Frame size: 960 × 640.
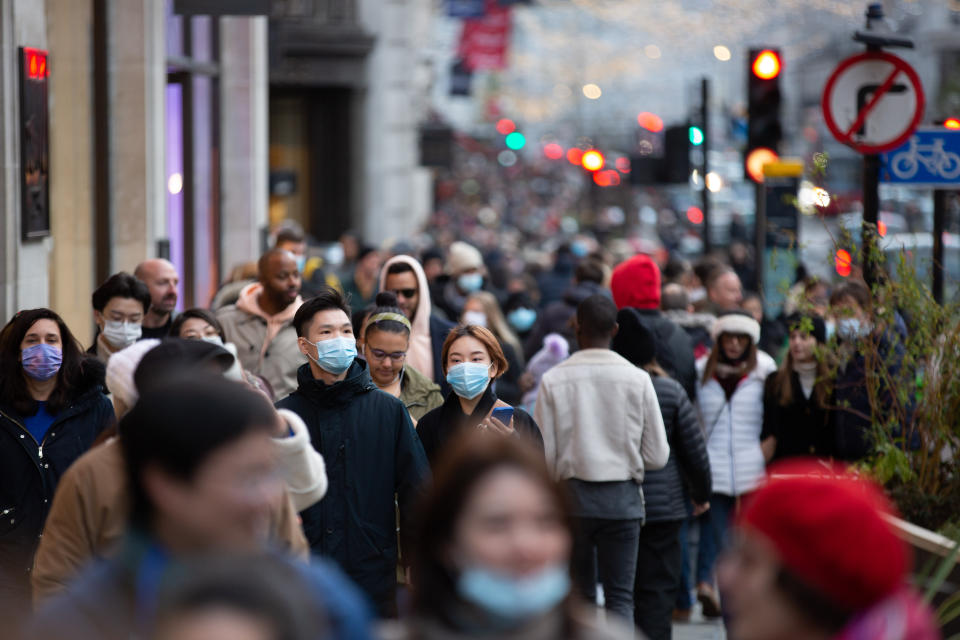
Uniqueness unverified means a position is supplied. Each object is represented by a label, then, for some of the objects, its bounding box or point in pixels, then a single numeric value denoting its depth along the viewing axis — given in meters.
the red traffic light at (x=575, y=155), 96.12
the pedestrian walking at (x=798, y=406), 16.81
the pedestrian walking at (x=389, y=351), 13.95
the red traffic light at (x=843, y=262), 15.94
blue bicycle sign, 20.08
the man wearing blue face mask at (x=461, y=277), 26.33
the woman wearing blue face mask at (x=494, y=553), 5.44
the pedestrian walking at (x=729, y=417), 17.37
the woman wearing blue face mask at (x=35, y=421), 11.94
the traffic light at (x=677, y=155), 43.19
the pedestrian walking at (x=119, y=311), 15.51
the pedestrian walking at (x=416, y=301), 17.86
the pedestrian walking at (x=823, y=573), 5.22
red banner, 74.44
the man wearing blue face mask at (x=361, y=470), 11.37
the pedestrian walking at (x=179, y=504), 5.50
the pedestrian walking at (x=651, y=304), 17.44
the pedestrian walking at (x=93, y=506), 8.02
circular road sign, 17.92
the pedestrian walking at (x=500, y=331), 20.11
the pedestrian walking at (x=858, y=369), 14.61
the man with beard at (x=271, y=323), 17.12
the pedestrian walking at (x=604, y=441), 13.96
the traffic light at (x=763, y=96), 29.70
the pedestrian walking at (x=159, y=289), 17.50
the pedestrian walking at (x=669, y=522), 15.02
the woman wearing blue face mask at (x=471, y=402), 12.72
